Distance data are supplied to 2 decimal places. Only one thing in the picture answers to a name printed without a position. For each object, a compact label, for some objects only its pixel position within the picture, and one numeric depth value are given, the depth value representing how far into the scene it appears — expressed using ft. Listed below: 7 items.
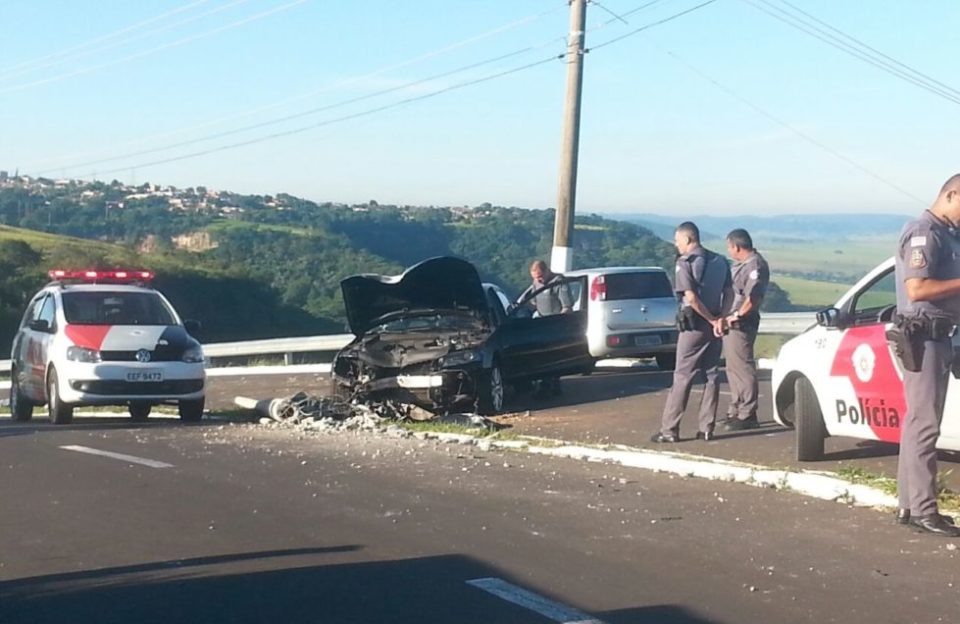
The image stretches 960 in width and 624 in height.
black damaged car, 52.65
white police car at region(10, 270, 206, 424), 53.88
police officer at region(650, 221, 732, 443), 39.78
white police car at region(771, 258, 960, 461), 30.76
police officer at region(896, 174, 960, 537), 24.77
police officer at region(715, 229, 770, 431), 41.42
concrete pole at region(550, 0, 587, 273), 75.10
